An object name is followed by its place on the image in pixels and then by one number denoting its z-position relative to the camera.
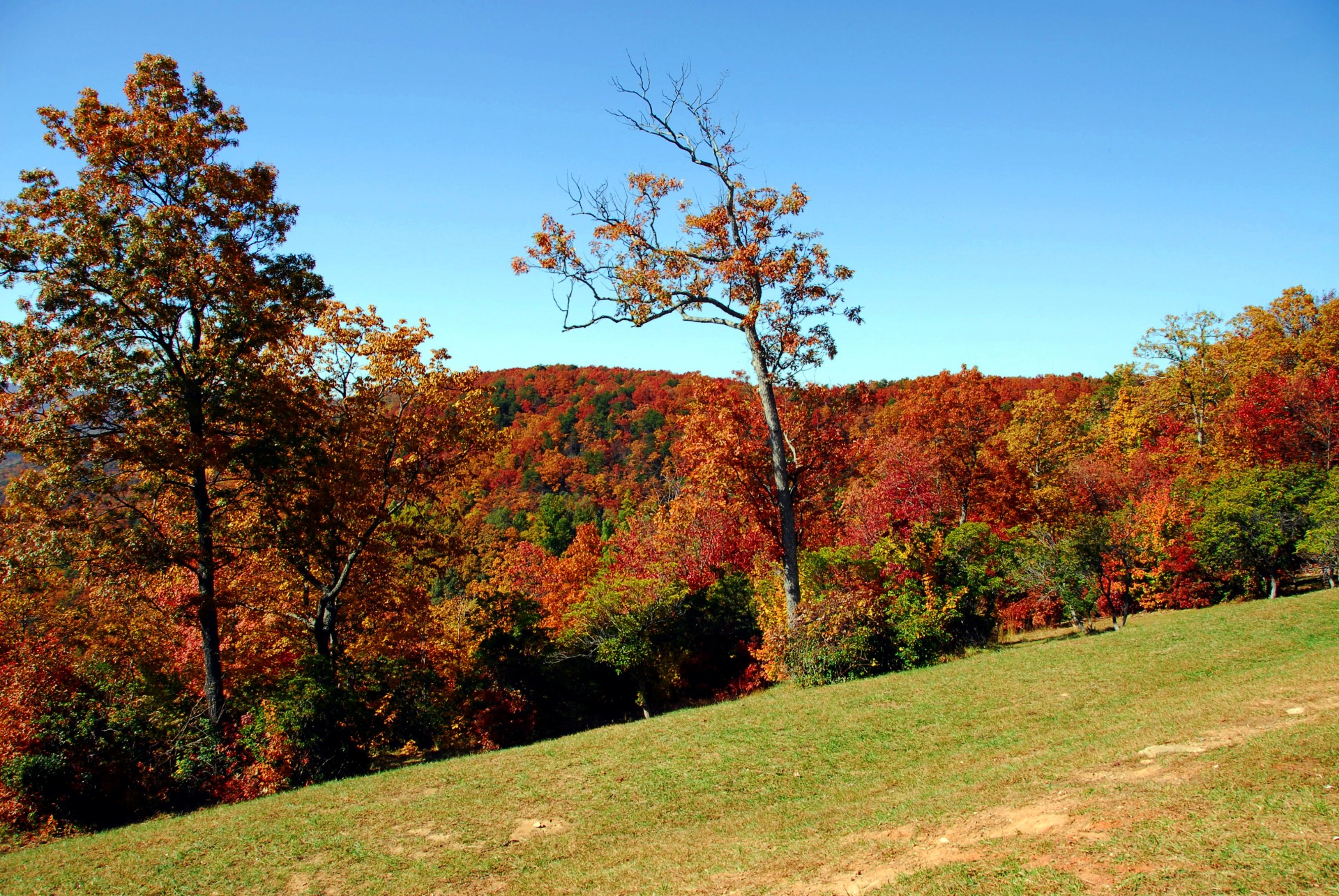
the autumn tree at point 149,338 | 11.89
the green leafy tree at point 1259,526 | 20.95
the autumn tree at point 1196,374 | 38.75
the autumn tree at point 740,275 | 16.69
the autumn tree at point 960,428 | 29.45
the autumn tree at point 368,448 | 14.57
